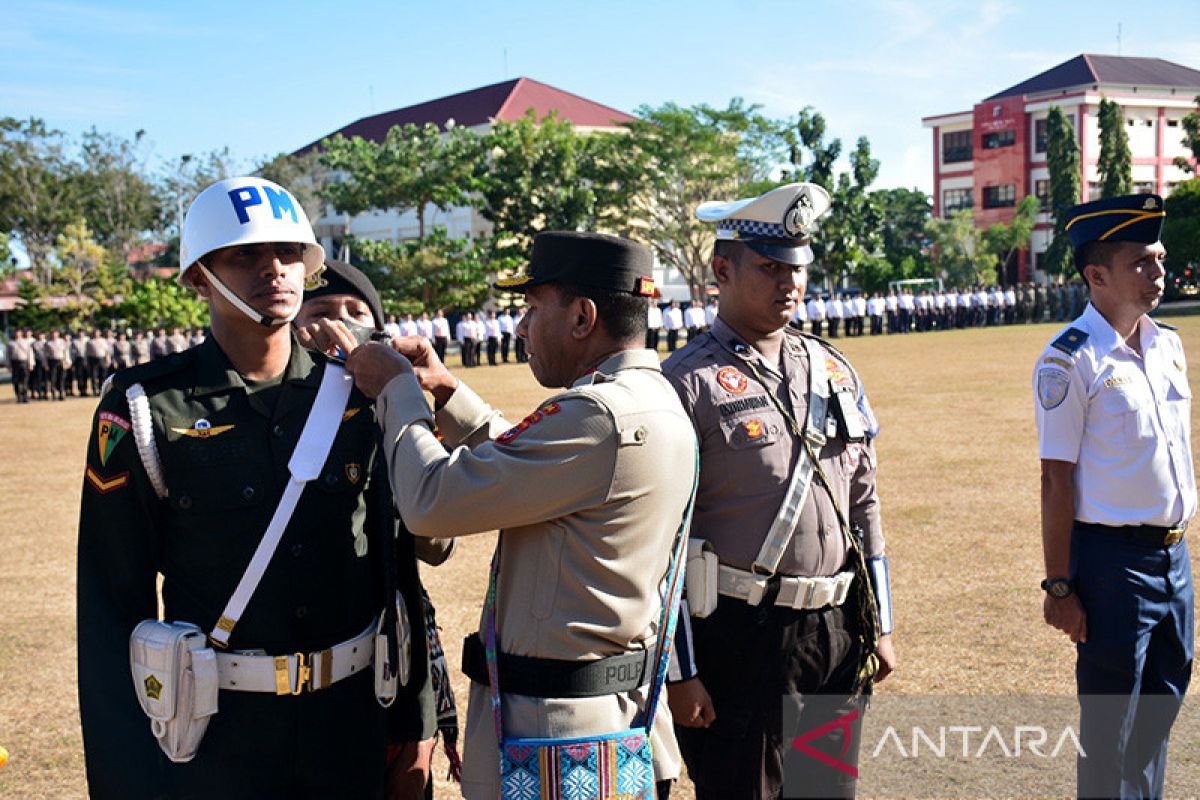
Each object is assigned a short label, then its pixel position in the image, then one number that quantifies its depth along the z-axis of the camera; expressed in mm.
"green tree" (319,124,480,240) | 40625
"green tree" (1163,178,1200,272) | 43062
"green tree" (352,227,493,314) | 40031
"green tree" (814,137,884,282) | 49438
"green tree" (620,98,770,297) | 46219
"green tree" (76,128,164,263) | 56875
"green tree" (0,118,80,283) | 52531
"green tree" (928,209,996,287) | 57750
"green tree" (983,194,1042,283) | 58188
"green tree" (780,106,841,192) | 49094
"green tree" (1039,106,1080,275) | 56062
